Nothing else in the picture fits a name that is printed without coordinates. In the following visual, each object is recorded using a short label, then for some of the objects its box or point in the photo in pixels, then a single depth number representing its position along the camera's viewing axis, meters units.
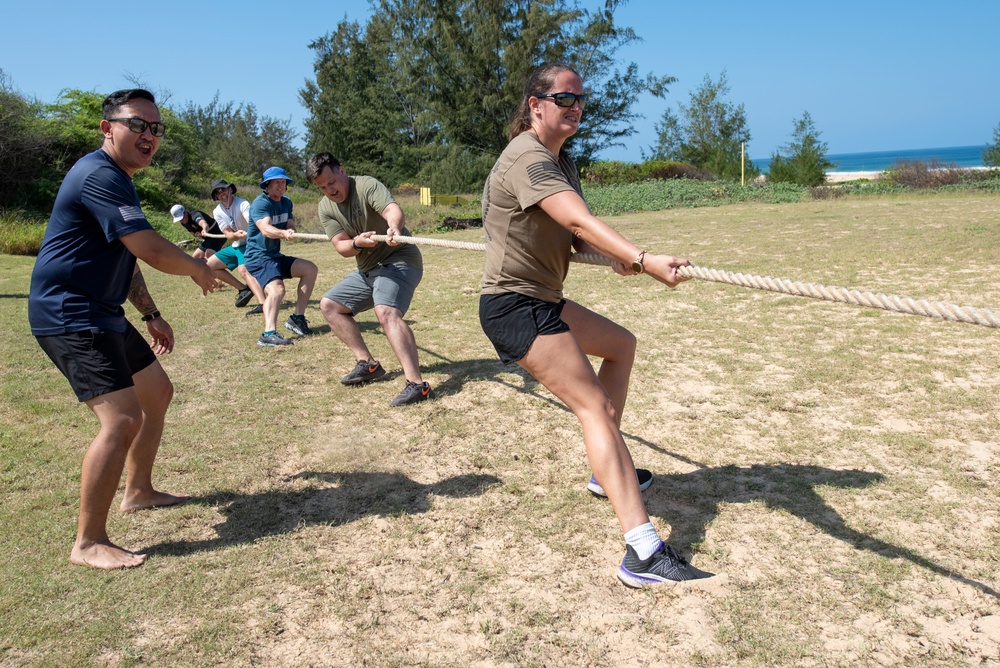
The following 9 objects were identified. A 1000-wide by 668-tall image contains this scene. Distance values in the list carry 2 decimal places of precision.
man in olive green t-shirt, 5.61
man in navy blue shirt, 3.14
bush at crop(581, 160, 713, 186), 37.22
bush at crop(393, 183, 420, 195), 40.28
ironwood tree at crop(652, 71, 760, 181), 43.91
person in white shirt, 9.24
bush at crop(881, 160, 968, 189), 25.77
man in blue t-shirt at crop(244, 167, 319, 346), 7.55
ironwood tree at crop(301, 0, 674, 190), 37.62
